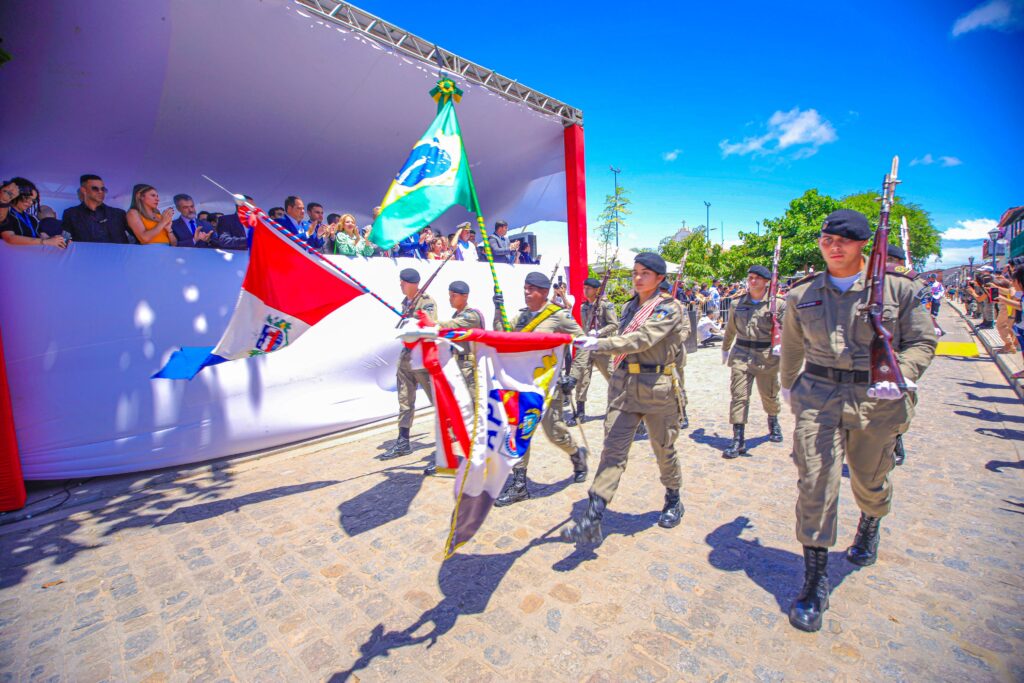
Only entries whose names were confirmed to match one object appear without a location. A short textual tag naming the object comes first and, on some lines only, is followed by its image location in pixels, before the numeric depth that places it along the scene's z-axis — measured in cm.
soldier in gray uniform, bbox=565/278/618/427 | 638
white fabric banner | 466
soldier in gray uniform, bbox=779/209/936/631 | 259
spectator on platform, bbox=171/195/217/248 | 562
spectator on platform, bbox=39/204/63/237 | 470
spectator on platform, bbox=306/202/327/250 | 767
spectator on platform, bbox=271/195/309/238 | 660
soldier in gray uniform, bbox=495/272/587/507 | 396
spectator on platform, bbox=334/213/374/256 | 706
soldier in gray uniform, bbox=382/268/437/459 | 575
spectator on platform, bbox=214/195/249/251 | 584
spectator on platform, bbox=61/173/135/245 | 493
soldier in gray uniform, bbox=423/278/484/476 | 445
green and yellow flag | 386
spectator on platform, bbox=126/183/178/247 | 522
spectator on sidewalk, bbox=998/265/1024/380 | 604
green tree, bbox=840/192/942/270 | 4631
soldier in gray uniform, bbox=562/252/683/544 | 322
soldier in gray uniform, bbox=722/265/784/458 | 531
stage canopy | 618
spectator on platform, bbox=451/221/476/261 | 1034
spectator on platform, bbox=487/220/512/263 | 1087
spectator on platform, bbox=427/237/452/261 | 861
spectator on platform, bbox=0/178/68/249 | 444
